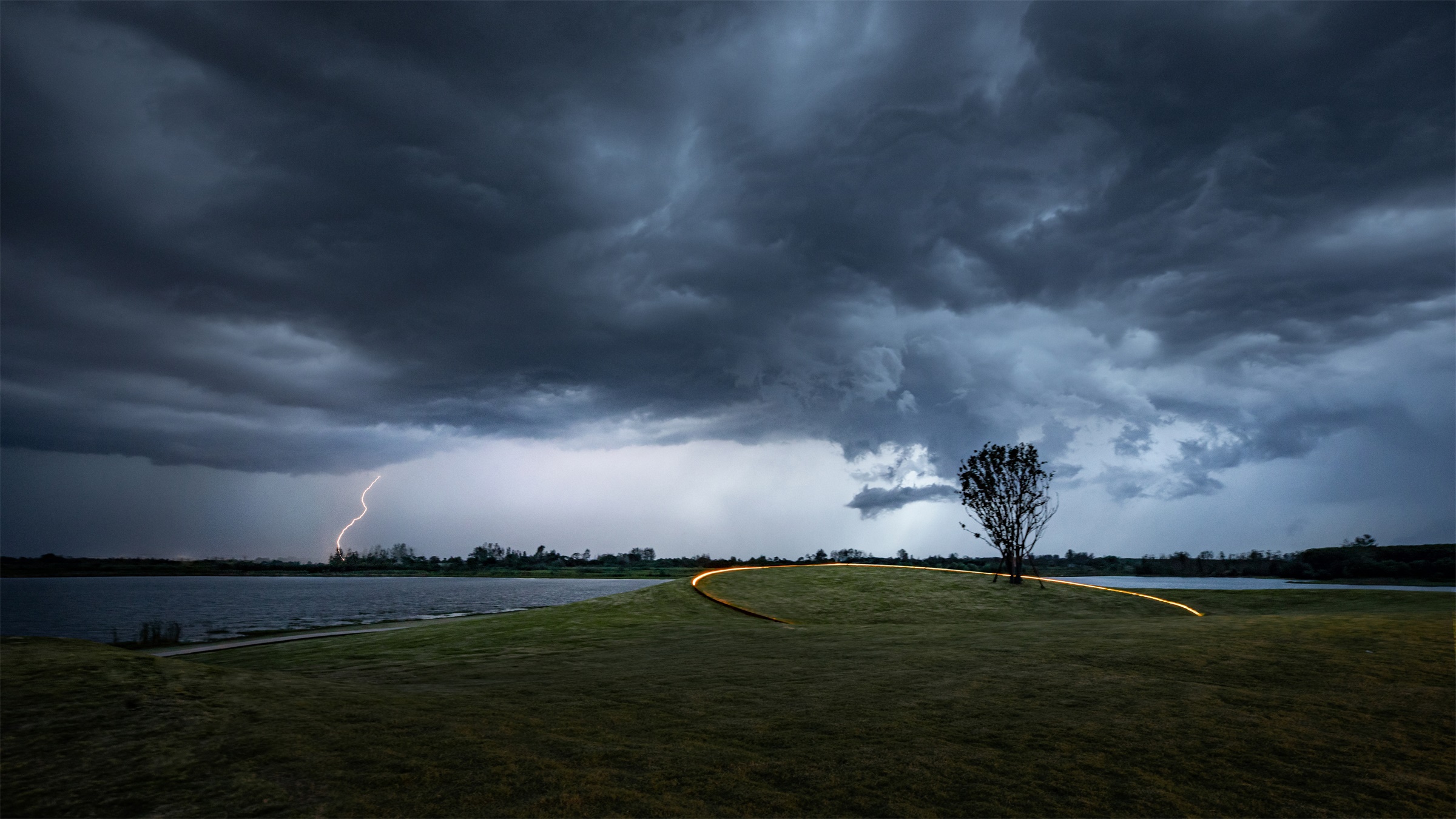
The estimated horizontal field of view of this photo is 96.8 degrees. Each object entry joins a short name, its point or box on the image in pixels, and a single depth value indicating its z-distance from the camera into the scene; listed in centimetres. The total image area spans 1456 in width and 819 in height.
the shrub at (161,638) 2484
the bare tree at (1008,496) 3366
